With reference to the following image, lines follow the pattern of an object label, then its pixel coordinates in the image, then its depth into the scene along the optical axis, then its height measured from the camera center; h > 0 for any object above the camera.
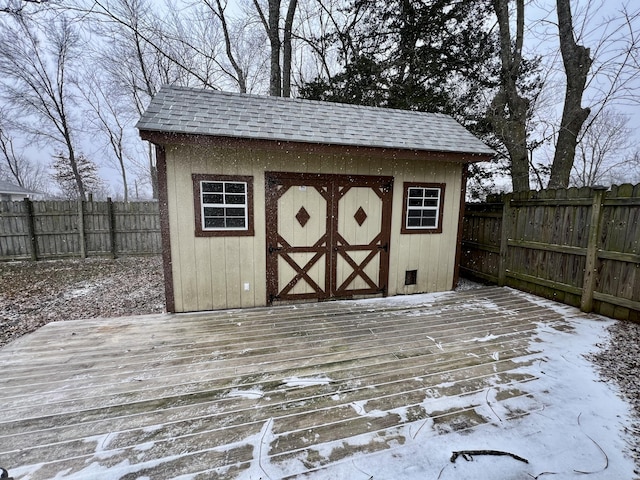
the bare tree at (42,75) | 12.69 +6.28
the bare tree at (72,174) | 20.09 +2.41
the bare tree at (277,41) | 9.55 +5.87
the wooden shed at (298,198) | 4.13 +0.18
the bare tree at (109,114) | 16.14 +5.58
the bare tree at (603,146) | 12.80 +3.21
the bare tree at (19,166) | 21.25 +3.74
